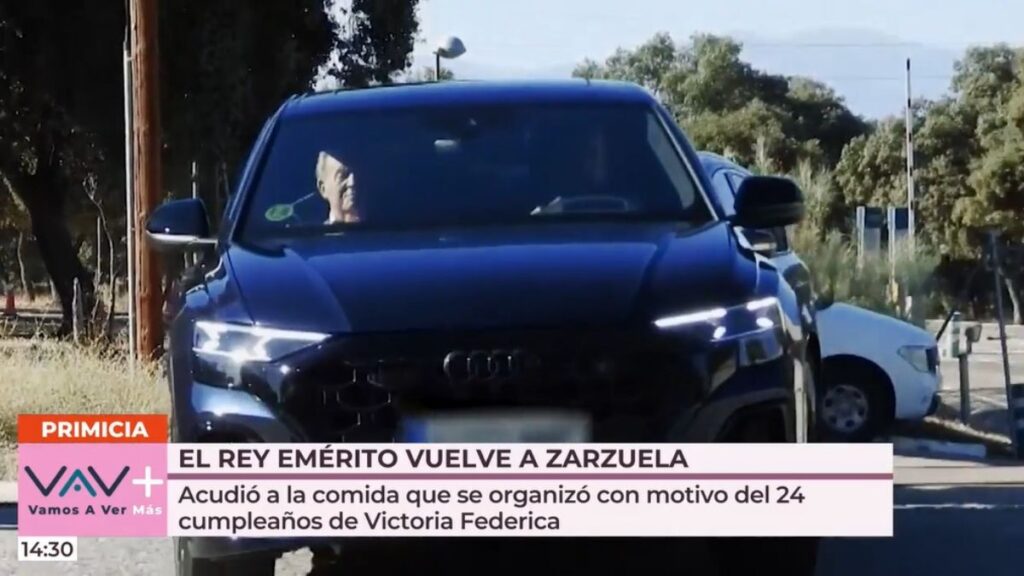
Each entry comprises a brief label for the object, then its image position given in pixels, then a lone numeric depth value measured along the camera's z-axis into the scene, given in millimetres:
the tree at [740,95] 52750
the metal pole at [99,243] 20097
